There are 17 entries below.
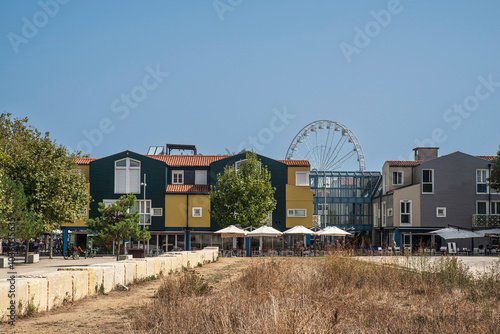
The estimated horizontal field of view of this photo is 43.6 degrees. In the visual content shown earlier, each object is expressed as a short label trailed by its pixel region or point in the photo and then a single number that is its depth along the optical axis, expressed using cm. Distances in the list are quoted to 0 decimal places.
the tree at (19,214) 3791
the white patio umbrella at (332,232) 4891
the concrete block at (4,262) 3706
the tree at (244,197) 5388
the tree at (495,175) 5572
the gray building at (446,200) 6072
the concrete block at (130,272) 2011
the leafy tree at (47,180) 4250
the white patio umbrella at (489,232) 5197
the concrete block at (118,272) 1908
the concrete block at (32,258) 4206
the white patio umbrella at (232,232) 4794
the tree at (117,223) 3812
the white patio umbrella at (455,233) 5122
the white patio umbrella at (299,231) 4862
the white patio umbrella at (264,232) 4798
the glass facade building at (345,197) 7694
